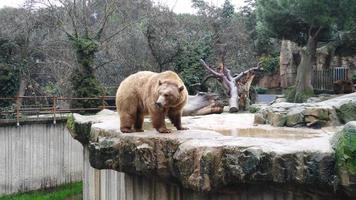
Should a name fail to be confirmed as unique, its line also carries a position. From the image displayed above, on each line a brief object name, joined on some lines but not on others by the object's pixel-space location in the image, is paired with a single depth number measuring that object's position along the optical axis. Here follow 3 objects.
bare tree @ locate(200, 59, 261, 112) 13.62
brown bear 5.23
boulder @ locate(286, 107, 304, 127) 7.55
